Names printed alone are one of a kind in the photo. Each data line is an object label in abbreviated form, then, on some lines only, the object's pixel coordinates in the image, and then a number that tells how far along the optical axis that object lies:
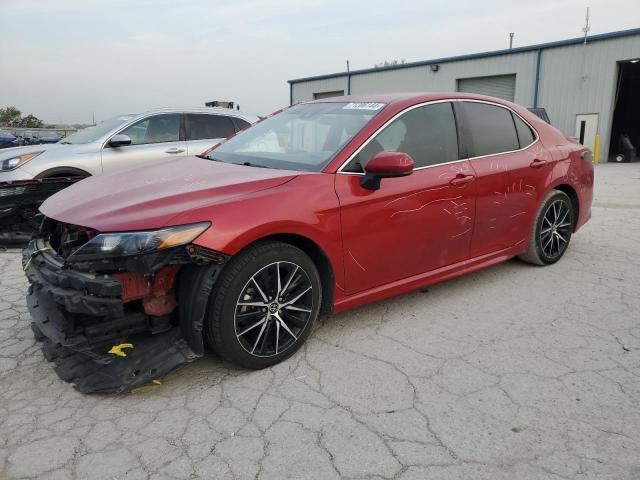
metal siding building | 17.77
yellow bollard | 17.84
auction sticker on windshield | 3.65
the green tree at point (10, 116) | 36.41
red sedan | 2.62
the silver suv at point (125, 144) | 6.56
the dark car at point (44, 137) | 19.48
